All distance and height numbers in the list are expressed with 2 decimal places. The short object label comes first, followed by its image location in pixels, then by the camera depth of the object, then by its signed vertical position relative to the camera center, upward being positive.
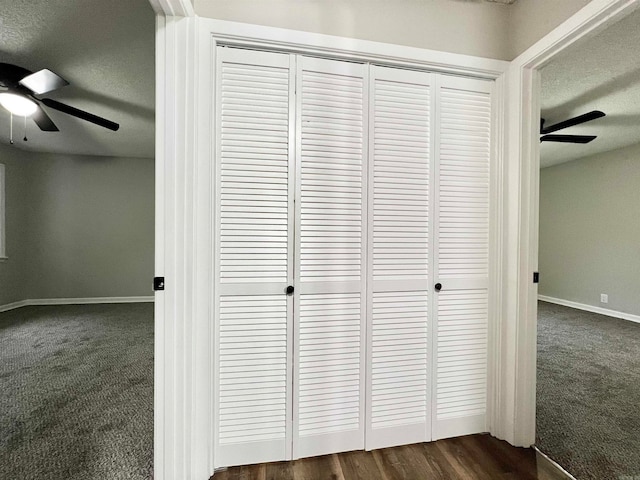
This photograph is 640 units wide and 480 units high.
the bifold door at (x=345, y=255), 1.47 -0.09
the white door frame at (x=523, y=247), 1.65 -0.04
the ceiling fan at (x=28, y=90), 2.13 +1.07
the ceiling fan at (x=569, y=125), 2.66 +1.06
